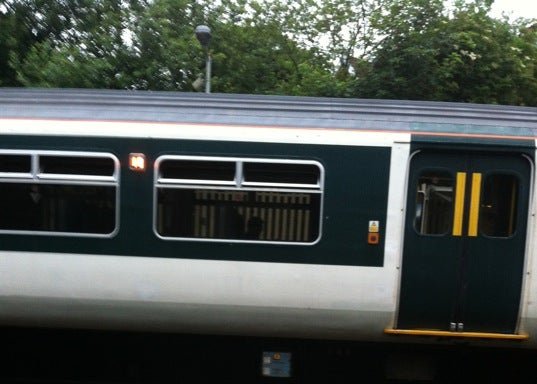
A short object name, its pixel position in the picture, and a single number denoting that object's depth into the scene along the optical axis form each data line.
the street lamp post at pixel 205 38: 11.25
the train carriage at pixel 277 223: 4.82
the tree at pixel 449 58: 12.76
